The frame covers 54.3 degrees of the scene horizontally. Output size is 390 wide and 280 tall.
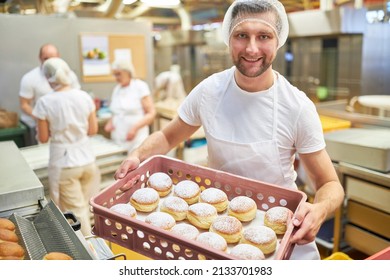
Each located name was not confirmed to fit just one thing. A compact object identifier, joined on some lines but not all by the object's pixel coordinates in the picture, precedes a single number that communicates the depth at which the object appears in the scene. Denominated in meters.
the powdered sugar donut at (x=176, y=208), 1.09
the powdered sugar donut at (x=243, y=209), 1.06
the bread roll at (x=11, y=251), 0.89
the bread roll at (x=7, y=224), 0.98
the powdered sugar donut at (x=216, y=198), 1.11
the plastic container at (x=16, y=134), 2.76
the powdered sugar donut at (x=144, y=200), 1.09
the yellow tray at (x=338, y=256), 1.59
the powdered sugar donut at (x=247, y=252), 0.87
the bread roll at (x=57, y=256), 0.85
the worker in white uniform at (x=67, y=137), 2.36
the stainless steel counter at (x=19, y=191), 1.07
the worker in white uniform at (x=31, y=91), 3.11
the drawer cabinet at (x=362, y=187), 1.92
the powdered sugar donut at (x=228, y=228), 0.98
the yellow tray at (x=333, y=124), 2.46
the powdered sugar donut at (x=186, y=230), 0.95
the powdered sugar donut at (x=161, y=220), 0.99
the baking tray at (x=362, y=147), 1.90
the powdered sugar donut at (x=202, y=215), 1.05
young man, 1.12
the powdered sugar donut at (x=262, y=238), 0.93
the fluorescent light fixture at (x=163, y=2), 3.26
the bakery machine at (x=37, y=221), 0.91
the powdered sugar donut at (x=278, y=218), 0.99
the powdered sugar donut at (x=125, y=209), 1.00
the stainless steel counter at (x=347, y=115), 2.41
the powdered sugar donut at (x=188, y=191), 1.15
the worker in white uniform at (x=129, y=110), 3.14
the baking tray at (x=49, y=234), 0.88
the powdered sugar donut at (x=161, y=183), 1.18
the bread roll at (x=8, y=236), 0.93
